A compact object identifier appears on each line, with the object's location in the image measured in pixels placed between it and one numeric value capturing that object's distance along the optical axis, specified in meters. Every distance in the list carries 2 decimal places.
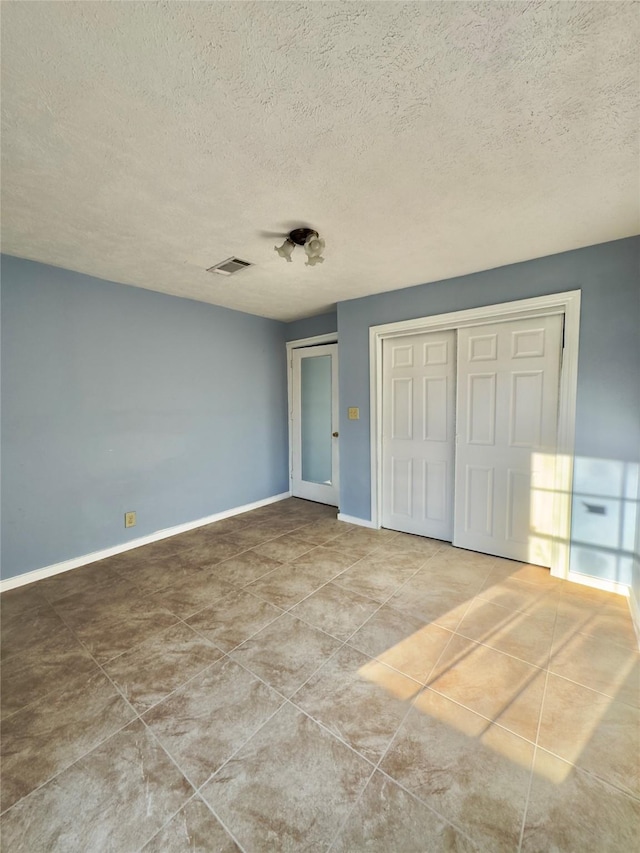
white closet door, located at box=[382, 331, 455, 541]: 3.26
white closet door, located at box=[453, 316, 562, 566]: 2.72
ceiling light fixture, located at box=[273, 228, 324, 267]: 2.17
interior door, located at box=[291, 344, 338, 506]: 4.52
